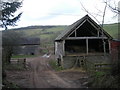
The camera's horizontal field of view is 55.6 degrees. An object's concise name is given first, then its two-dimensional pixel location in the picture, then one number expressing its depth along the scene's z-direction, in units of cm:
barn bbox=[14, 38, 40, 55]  3096
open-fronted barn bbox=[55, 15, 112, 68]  1406
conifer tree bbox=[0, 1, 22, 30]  954
